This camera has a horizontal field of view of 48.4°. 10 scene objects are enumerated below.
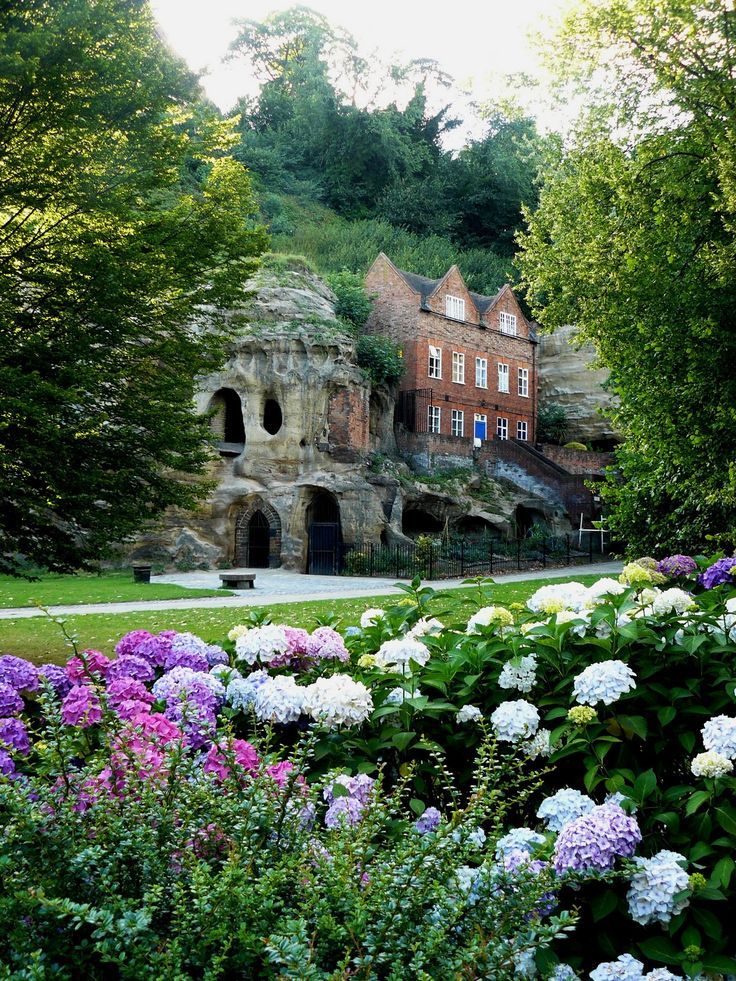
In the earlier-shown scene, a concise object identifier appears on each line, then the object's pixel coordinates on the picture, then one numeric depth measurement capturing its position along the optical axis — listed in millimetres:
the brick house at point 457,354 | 39719
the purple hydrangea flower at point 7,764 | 3266
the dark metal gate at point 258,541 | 32156
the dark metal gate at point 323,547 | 31000
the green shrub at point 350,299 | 37906
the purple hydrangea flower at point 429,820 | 3207
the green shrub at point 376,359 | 35750
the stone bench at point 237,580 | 22984
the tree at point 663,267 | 14172
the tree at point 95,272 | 9375
